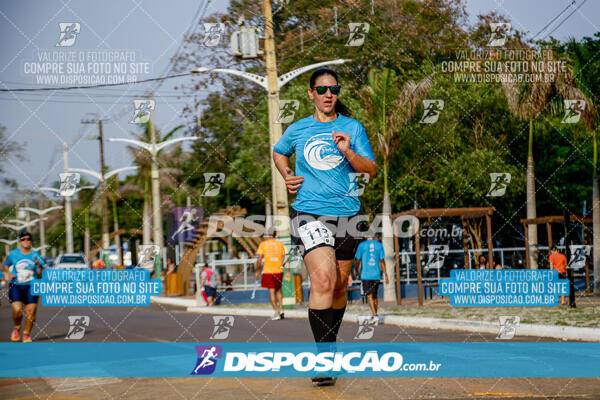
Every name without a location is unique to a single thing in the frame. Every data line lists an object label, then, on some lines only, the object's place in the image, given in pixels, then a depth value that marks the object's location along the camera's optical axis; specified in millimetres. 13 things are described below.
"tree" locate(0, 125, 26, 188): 23547
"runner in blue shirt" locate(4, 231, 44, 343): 11719
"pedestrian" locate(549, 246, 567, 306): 17891
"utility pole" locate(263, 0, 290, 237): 19172
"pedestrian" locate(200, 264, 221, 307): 23894
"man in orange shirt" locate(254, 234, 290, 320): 15797
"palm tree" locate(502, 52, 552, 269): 19672
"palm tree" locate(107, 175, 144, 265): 56906
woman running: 5453
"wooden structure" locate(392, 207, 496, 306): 18391
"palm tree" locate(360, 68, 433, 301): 20578
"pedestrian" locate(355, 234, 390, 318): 14109
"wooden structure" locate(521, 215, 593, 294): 20145
